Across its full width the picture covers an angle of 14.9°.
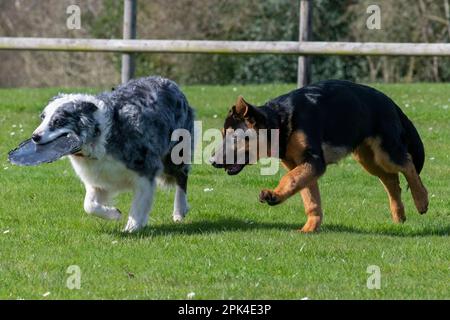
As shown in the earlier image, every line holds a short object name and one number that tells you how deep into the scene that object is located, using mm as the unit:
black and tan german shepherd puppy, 13510
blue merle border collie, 13445
